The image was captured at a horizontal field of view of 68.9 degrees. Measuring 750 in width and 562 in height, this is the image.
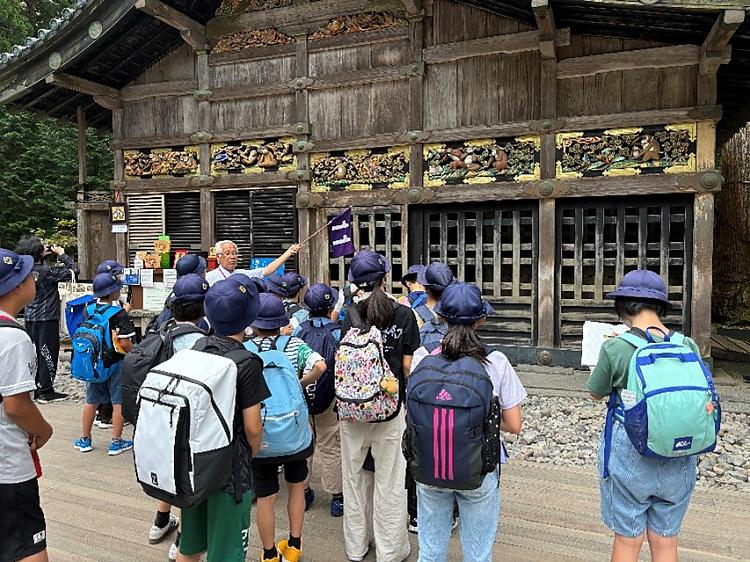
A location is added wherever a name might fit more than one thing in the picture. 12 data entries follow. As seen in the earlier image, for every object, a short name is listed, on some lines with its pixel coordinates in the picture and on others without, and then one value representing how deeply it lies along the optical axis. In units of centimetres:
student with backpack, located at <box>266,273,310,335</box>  454
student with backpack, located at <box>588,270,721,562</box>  238
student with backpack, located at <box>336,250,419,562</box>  316
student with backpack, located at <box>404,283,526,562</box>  246
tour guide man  567
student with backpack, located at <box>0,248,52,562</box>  250
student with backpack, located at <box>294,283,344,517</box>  376
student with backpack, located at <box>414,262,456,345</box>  361
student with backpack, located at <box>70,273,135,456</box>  514
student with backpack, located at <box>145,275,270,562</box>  230
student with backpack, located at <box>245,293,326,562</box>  302
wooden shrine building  757
